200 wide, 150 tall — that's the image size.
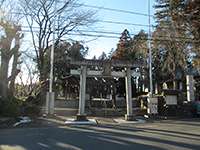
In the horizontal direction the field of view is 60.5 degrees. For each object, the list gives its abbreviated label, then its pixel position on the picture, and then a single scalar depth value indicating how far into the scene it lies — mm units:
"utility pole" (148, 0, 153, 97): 15971
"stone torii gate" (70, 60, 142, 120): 13262
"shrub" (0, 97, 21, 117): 13911
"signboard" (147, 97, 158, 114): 15224
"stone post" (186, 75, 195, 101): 19240
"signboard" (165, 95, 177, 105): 16500
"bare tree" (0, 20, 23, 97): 16002
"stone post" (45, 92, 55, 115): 14198
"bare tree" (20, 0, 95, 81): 19519
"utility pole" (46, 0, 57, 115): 14198
